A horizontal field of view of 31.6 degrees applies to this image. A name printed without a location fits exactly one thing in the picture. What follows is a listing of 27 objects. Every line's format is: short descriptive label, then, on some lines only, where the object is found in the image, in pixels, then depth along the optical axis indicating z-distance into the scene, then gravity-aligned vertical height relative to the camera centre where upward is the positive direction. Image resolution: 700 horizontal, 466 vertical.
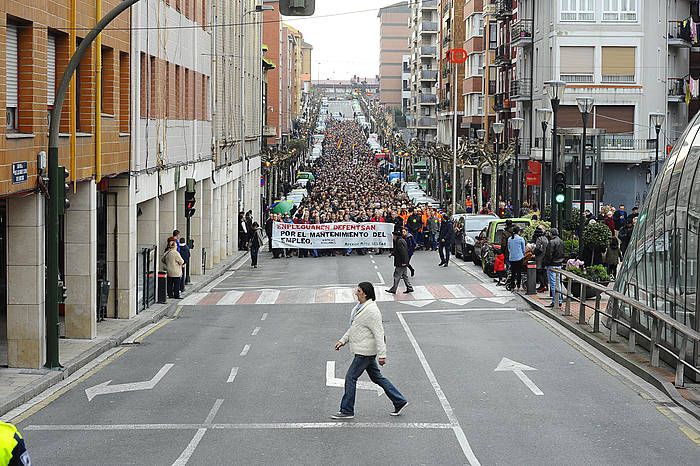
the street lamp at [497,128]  57.97 +0.91
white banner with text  48.34 -3.48
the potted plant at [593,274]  27.09 -2.77
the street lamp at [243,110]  56.69 +1.66
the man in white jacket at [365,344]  14.41 -2.29
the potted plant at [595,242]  33.00 -2.51
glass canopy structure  17.77 -1.49
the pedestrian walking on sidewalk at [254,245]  43.11 -3.46
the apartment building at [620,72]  61.47 +3.81
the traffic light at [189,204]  35.94 -1.69
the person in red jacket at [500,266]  33.91 -3.27
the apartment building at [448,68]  105.43 +7.15
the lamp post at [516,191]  59.66 -2.46
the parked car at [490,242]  36.67 -2.99
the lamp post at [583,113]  34.06 +1.00
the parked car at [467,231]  43.97 -3.05
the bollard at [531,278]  29.64 -3.12
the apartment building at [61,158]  18.56 -0.22
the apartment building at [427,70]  145.62 +9.32
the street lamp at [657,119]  46.47 +1.08
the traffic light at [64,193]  18.78 -0.73
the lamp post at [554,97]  33.38 +1.38
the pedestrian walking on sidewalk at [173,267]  30.77 -3.04
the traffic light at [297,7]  15.63 +1.76
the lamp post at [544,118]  41.04 +1.01
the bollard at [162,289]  30.58 -3.53
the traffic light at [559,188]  31.48 -1.03
